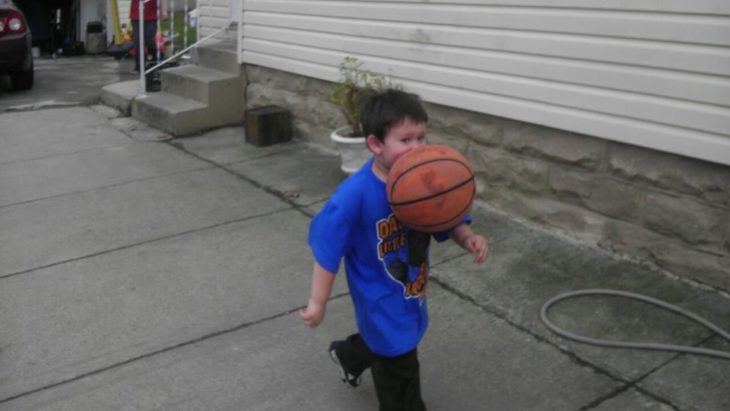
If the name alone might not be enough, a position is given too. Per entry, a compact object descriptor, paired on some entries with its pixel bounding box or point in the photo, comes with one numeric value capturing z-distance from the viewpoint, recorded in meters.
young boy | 2.60
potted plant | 5.96
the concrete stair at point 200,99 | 7.96
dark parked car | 10.41
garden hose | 3.50
